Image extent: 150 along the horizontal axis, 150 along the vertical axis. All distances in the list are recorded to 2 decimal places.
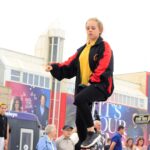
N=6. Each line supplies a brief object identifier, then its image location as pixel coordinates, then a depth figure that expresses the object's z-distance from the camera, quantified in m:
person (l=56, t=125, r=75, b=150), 10.40
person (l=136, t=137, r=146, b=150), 12.86
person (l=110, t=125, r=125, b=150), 11.11
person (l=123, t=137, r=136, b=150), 12.54
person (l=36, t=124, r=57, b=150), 9.92
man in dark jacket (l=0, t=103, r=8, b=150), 10.86
